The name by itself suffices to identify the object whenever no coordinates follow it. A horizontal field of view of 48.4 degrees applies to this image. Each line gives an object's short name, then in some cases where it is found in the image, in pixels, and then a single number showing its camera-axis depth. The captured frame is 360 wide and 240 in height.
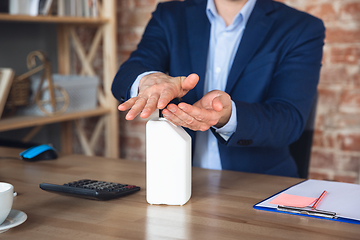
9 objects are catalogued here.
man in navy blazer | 1.15
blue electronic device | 1.08
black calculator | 0.76
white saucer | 0.61
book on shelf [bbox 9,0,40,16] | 1.82
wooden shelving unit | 2.13
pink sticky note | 0.73
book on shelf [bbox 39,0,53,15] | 1.90
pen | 0.72
